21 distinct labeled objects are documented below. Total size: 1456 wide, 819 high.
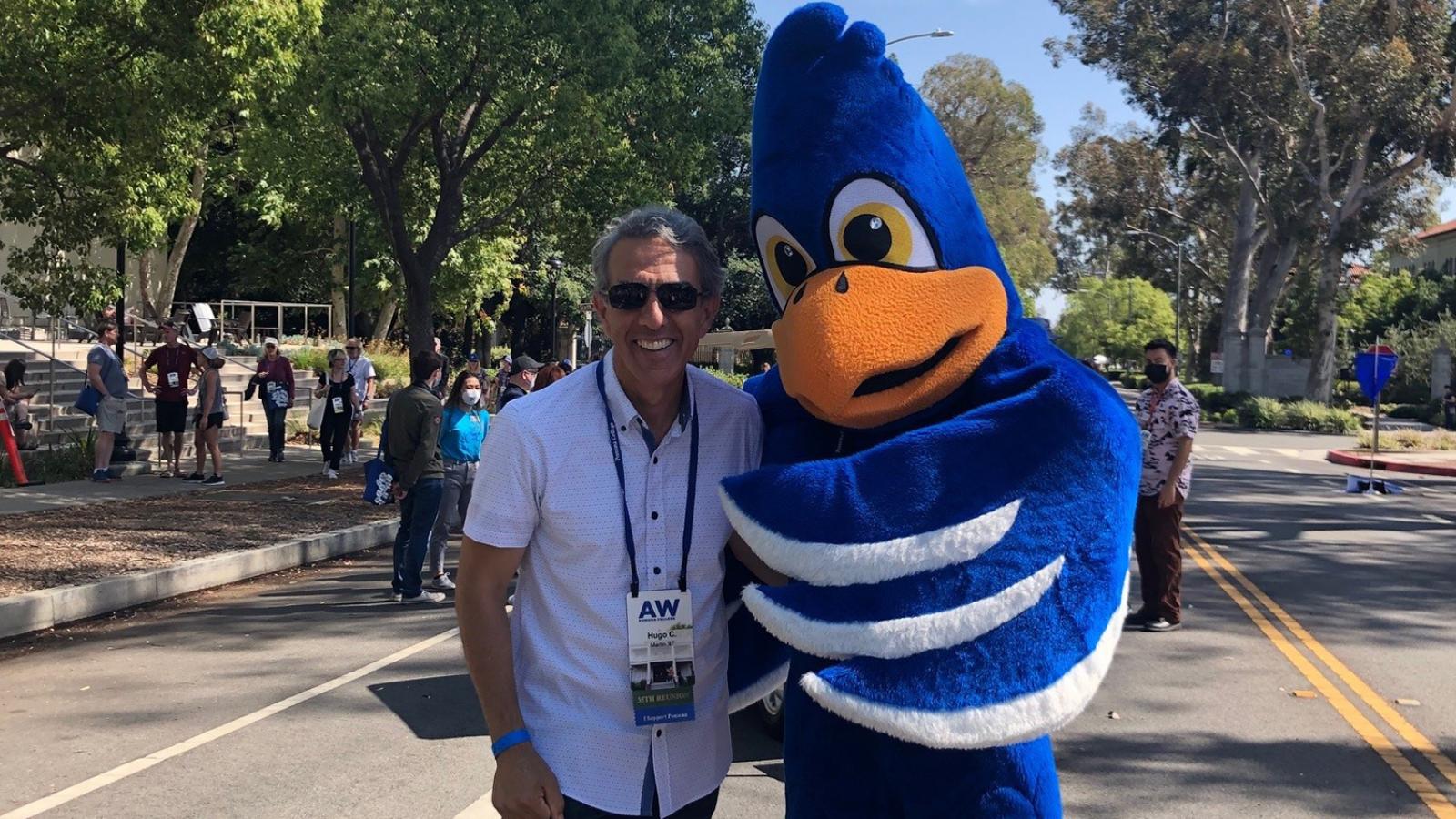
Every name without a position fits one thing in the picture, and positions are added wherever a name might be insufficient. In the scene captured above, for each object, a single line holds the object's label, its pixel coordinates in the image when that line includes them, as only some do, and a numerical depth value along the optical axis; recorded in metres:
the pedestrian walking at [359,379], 18.44
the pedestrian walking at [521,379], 11.26
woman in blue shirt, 9.97
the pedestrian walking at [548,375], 12.46
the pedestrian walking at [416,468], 9.42
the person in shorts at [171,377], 15.50
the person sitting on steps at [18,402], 15.46
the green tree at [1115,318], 96.56
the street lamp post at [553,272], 39.03
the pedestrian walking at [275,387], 17.88
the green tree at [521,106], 15.67
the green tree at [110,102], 10.78
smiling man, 2.38
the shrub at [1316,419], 38.03
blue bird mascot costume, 2.19
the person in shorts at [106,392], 15.06
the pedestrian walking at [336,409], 16.72
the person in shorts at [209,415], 15.62
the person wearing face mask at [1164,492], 8.45
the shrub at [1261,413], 40.25
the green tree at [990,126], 55.28
